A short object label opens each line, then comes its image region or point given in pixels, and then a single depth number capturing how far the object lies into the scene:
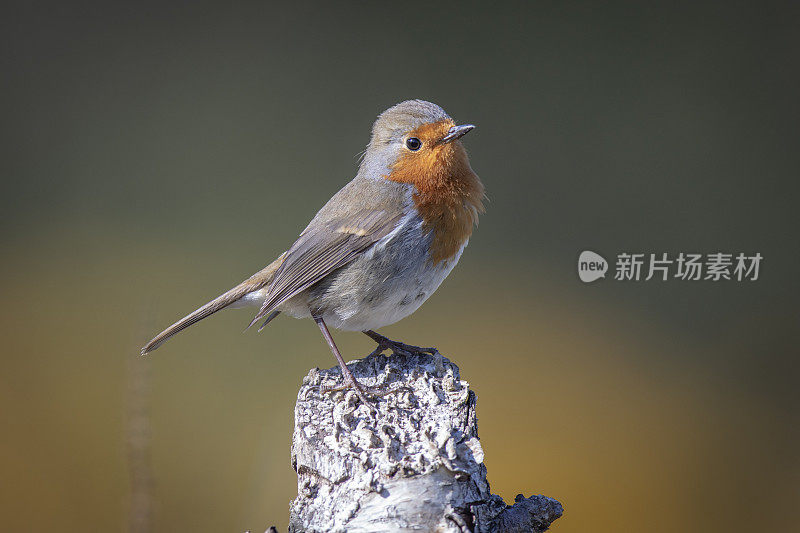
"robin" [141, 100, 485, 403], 3.74
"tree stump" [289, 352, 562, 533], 3.67
